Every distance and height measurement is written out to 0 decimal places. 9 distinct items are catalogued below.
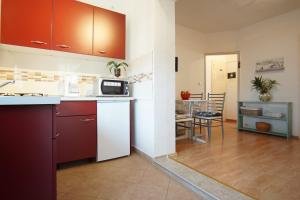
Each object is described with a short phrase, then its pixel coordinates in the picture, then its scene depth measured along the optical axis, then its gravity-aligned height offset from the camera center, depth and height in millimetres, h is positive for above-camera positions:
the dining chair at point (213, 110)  3027 -221
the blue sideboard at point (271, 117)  3285 -369
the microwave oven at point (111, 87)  2174 +157
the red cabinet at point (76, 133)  1841 -375
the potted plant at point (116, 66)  2533 +506
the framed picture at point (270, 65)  3452 +723
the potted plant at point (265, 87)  3527 +253
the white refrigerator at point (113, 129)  2061 -376
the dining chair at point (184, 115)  2959 -289
